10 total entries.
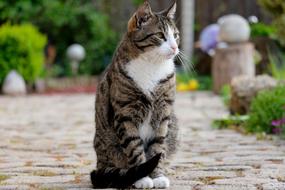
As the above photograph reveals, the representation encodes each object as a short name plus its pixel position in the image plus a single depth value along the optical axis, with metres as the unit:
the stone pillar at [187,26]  14.61
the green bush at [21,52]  12.69
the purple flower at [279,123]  5.58
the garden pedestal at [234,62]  10.98
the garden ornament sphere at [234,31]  11.21
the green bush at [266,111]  5.93
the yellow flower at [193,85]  12.90
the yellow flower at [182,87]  12.76
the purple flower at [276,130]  5.67
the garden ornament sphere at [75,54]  13.92
